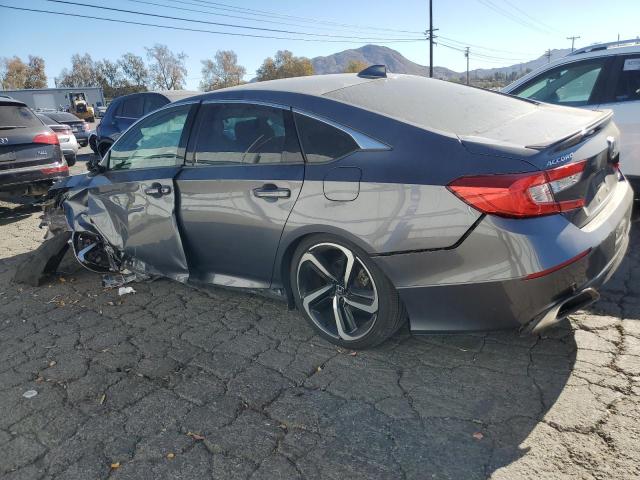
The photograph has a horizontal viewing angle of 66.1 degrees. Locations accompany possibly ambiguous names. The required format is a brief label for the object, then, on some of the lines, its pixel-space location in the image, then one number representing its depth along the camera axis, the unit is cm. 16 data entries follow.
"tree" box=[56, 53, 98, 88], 10175
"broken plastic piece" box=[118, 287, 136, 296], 432
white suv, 473
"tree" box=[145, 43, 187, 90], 10275
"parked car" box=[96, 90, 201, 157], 970
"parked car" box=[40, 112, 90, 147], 1833
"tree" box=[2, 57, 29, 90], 9882
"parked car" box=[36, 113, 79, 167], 1278
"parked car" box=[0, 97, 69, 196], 684
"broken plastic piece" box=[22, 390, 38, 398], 290
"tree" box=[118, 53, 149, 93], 10056
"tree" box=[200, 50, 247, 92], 12112
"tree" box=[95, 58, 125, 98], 9862
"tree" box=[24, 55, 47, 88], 10294
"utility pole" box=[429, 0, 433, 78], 4491
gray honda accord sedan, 232
